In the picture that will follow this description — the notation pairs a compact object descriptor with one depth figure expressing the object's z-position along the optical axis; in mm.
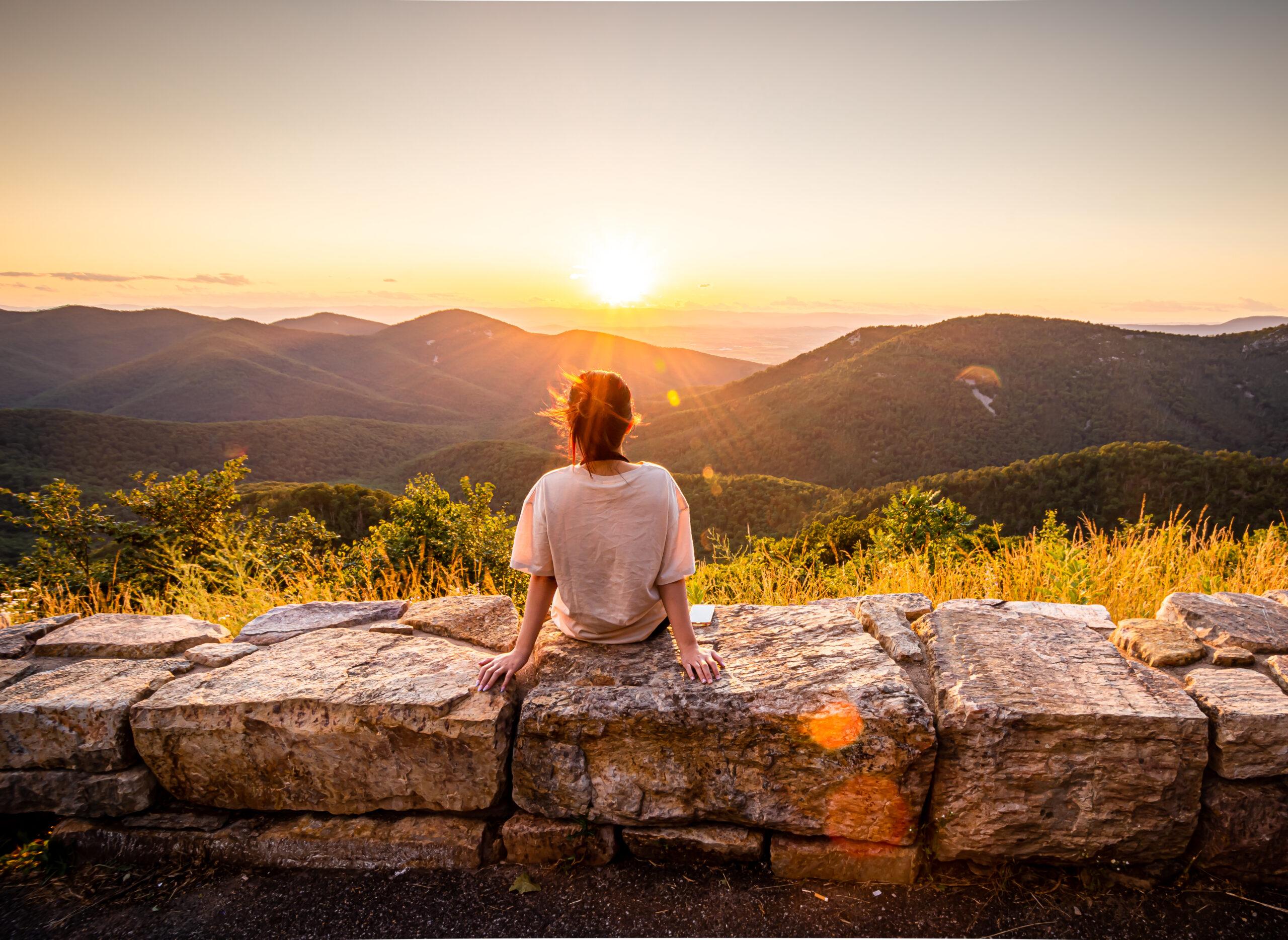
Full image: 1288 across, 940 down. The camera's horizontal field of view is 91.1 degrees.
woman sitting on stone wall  2281
